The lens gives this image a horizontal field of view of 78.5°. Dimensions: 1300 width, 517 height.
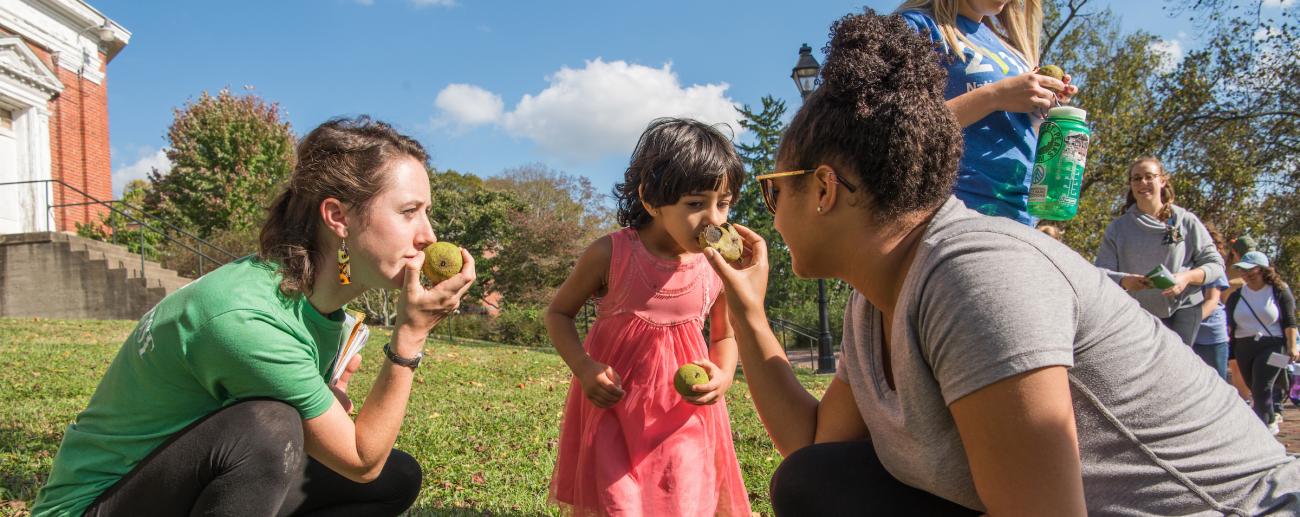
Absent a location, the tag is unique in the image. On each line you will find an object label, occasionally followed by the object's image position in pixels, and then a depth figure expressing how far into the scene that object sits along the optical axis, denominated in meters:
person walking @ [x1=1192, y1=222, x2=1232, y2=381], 6.03
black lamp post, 11.56
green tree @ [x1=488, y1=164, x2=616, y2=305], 27.67
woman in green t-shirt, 2.10
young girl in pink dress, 2.95
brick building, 16.69
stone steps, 15.55
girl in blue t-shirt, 2.59
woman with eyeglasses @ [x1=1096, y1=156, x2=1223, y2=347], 5.23
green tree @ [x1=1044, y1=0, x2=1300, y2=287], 16.19
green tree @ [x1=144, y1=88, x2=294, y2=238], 25.12
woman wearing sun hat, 7.32
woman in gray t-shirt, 1.37
